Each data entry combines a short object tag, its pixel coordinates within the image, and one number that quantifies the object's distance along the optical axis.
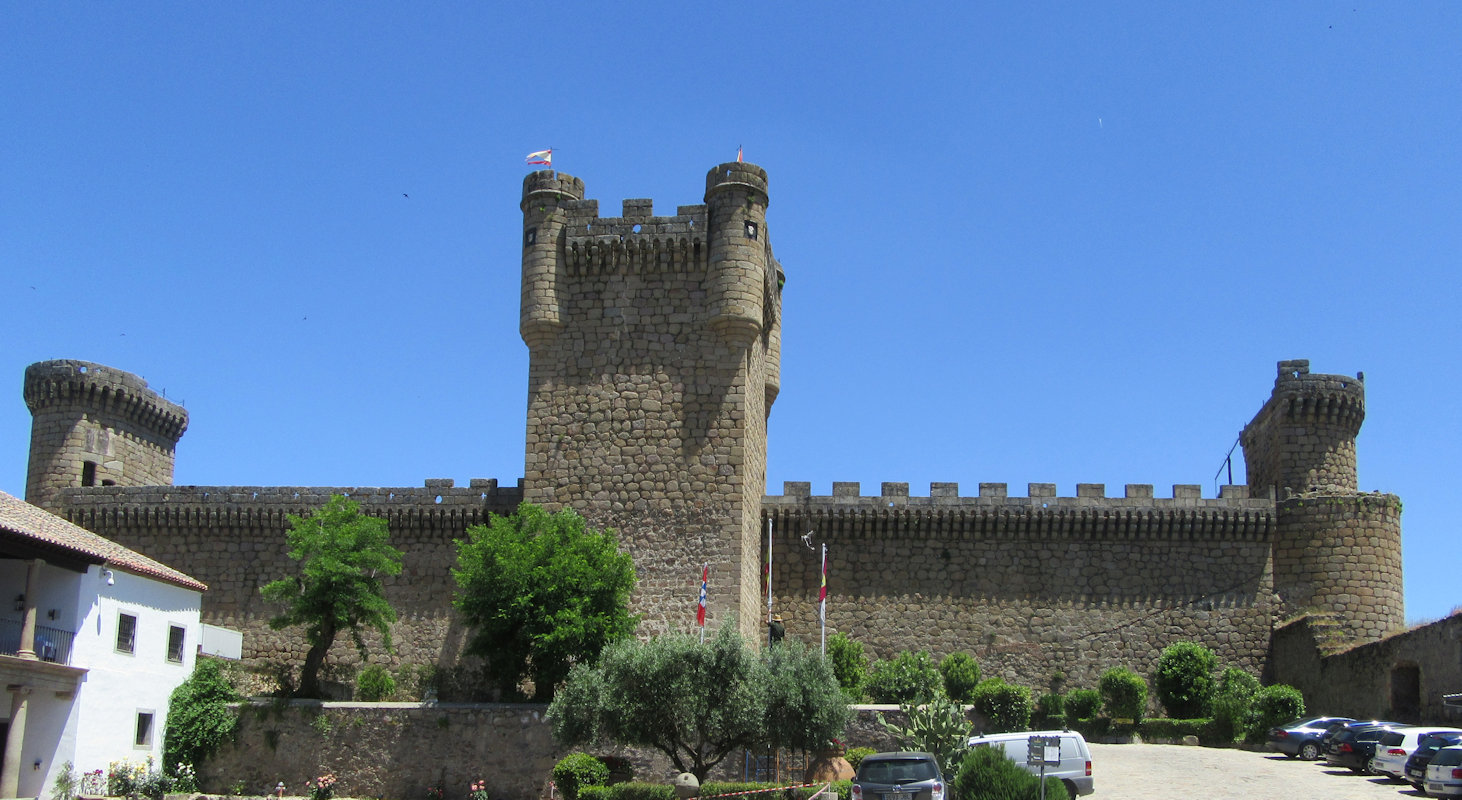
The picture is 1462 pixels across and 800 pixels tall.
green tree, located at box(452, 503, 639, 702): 32.75
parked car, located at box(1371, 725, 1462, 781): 29.81
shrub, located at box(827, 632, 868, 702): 39.06
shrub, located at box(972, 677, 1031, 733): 37.69
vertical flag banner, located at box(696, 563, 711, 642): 33.66
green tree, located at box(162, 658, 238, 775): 33.22
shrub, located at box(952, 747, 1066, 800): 23.84
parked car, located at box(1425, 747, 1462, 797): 27.00
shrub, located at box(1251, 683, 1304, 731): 37.78
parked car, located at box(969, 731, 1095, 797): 27.31
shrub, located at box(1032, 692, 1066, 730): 39.84
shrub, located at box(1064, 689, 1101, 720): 39.53
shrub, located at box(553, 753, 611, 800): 29.41
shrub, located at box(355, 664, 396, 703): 38.09
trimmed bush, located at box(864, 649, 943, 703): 37.25
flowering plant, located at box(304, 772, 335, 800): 31.42
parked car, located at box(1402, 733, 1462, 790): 28.27
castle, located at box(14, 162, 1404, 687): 37.59
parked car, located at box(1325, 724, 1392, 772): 31.39
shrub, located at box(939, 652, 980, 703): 39.56
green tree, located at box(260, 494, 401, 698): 35.00
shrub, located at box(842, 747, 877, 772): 29.48
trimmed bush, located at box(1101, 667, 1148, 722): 39.28
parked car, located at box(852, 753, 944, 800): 23.06
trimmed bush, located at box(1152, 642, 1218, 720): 39.78
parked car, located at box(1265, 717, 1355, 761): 34.53
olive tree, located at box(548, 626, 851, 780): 28.25
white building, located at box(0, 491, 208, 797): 31.28
